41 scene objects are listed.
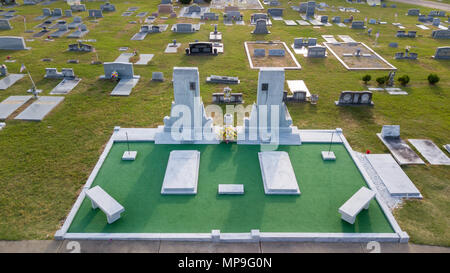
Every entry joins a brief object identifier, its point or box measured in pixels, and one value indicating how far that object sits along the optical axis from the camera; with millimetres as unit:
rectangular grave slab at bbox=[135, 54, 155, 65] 24906
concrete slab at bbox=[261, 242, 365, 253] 10219
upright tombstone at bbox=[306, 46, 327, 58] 26434
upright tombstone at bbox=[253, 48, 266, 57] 26625
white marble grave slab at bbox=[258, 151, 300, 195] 12430
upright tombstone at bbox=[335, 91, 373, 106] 19141
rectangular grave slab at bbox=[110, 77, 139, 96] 20308
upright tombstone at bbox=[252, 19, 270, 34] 32281
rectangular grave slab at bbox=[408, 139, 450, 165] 14538
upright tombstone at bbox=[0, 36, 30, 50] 27000
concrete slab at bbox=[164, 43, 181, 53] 27438
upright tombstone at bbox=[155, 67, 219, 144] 14953
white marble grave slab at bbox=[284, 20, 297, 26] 36438
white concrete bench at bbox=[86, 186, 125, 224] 10953
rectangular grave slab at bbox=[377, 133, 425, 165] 14477
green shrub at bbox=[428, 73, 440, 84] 21766
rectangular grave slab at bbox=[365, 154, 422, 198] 12625
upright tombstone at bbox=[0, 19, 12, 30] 32969
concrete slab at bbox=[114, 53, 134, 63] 25314
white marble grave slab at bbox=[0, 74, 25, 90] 21031
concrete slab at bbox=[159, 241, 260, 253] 10188
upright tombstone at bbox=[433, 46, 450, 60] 26484
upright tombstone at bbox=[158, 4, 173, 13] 40219
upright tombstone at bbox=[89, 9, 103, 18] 37656
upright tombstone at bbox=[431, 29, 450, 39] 32312
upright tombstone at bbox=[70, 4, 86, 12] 40562
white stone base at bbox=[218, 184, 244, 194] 12281
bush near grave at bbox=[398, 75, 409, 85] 21422
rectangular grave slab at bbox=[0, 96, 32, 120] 17914
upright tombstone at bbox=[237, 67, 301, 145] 15117
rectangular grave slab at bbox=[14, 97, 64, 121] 17500
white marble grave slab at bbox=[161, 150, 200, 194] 12398
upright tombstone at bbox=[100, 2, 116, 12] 40800
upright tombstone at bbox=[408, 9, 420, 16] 41500
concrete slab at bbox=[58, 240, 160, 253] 10155
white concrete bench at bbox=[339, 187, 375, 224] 10977
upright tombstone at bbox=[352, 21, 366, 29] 34844
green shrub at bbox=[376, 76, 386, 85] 21406
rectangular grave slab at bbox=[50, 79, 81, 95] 20406
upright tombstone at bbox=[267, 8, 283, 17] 39656
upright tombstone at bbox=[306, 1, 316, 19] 39312
